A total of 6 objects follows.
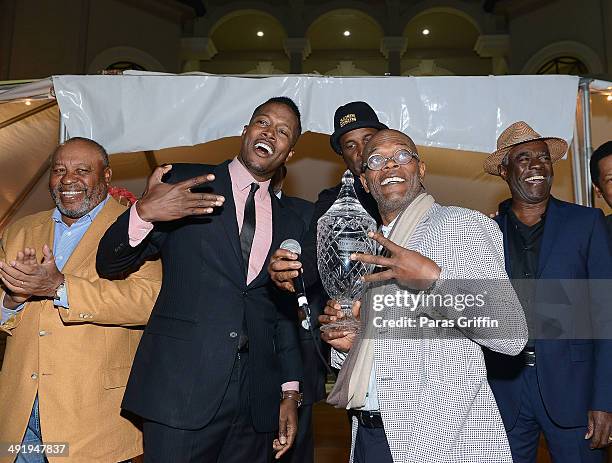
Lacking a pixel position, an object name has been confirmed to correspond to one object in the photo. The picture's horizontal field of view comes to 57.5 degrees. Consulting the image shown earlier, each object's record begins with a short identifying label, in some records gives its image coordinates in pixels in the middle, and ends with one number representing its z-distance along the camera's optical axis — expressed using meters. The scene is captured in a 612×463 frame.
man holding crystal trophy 1.55
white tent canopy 3.47
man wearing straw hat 2.39
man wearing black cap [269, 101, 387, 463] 2.41
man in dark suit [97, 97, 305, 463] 2.00
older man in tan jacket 2.14
